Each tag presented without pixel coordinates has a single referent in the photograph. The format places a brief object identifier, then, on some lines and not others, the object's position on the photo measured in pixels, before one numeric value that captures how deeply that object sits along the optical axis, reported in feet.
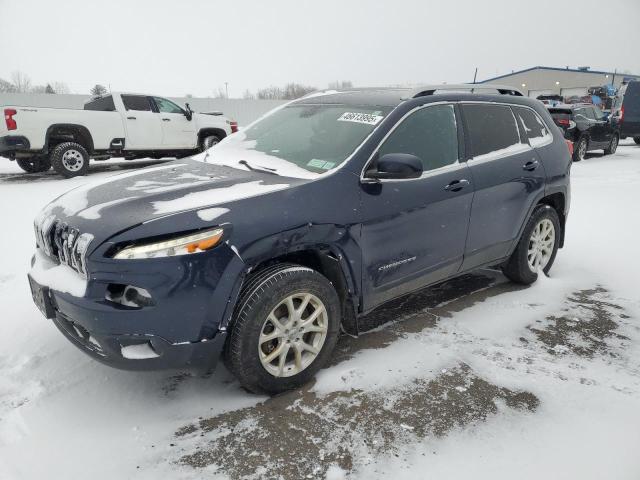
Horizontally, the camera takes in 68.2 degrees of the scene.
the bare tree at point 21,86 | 195.11
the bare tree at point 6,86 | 187.89
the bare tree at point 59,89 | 213.87
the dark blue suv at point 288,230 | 7.22
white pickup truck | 29.04
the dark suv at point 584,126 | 41.83
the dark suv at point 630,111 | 52.70
